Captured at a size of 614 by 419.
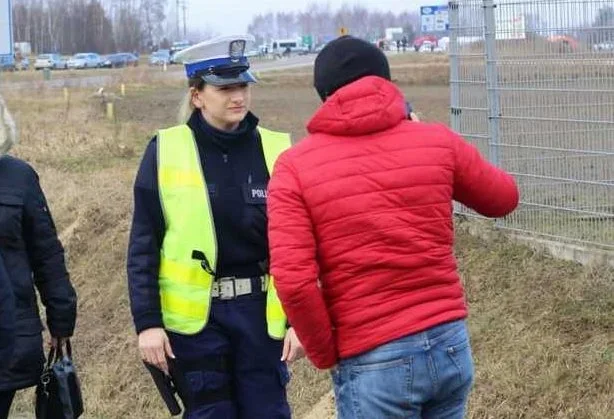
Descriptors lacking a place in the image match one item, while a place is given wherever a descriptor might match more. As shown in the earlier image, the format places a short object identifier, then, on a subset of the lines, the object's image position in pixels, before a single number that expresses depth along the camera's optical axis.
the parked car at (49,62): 139.65
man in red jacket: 4.60
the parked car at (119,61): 145.86
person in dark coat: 6.36
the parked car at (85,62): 146.47
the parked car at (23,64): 135.08
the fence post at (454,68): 13.26
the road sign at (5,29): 15.03
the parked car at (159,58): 143.52
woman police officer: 6.17
